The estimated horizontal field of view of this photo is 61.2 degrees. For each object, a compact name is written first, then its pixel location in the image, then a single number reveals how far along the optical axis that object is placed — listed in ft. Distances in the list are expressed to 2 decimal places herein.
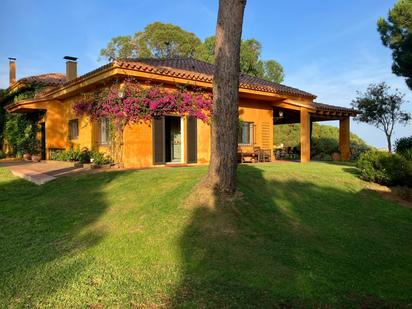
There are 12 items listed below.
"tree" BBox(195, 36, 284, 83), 116.78
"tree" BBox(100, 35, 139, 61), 124.98
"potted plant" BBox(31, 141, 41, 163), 62.69
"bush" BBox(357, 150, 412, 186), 31.53
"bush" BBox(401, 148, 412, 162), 33.23
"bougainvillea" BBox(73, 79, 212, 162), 39.96
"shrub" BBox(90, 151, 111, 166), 41.22
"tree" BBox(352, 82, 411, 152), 77.10
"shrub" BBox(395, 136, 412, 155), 40.28
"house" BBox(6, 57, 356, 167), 41.06
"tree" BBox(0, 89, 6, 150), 74.59
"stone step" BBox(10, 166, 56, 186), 32.37
